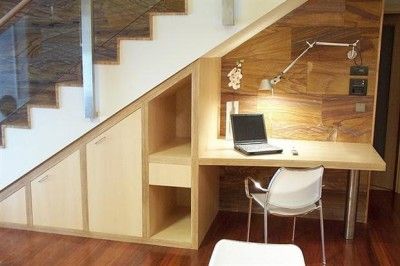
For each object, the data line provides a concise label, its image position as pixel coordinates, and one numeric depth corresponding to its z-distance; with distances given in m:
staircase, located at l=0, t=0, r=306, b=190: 3.01
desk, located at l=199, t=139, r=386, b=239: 3.11
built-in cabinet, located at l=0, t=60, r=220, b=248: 3.29
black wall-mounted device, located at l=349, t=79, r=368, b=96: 3.74
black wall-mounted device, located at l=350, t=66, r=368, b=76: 3.71
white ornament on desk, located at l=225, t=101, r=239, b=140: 3.80
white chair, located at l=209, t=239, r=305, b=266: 1.81
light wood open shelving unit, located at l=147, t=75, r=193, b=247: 3.29
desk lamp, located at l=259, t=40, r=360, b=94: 3.65
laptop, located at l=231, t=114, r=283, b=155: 3.51
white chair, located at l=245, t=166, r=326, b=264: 2.82
